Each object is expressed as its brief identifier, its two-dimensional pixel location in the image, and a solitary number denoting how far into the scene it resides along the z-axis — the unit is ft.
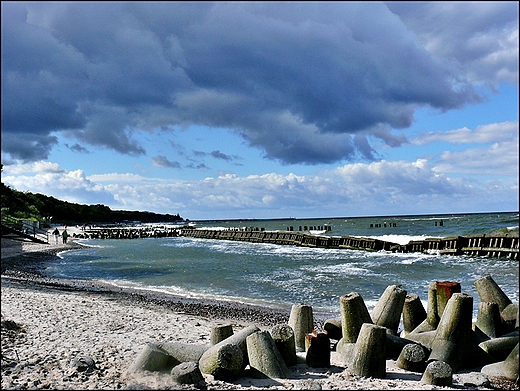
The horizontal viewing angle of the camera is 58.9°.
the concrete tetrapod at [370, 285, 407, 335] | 28.35
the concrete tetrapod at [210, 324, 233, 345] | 25.35
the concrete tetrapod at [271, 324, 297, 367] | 23.27
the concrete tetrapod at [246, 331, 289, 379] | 21.53
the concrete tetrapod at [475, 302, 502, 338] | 27.07
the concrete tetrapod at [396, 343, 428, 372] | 23.48
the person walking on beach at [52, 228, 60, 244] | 154.71
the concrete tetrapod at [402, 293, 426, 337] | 30.30
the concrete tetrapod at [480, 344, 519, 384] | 22.88
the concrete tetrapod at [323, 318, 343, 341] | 29.94
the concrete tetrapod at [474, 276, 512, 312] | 30.19
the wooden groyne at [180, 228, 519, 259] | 106.32
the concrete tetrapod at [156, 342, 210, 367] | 22.00
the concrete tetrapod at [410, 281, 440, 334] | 27.81
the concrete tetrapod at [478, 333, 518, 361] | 25.16
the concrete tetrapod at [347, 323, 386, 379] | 21.88
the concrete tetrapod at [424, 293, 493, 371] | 23.90
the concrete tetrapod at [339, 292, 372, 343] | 26.14
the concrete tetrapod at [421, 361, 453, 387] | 20.93
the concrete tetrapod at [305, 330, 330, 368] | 23.50
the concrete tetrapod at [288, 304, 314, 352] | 27.73
